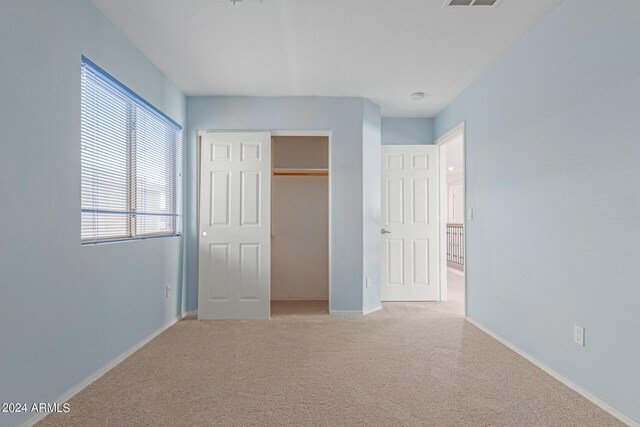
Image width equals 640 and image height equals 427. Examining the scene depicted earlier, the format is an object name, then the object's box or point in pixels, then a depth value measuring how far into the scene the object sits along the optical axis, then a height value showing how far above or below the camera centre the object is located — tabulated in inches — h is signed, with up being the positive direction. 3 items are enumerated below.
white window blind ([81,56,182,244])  95.0 +16.6
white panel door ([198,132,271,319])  158.1 -2.3
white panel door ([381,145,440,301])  189.2 -9.0
